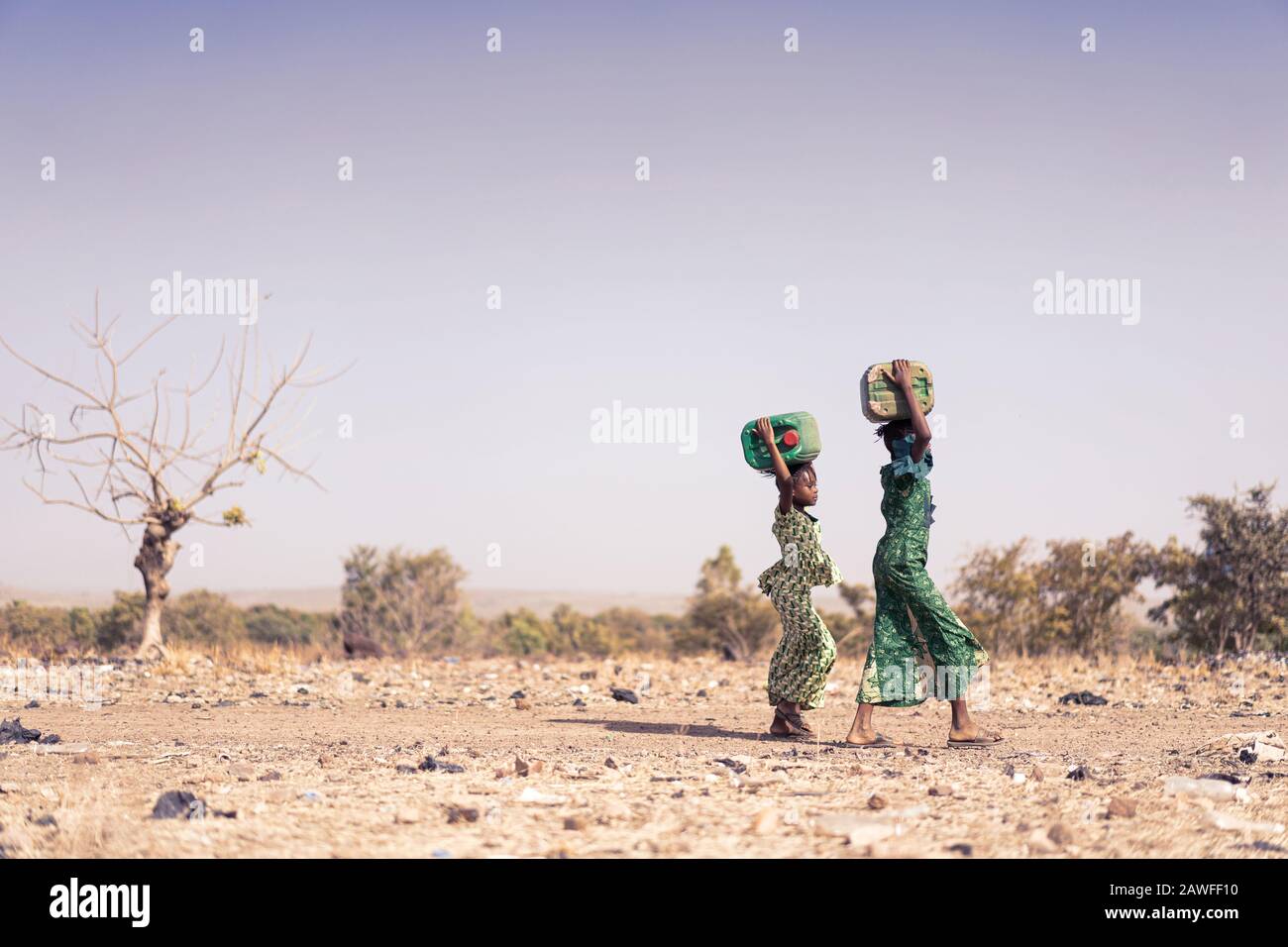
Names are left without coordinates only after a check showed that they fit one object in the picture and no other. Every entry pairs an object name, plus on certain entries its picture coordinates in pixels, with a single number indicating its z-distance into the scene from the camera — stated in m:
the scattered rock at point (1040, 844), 4.10
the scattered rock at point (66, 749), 7.06
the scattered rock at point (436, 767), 6.05
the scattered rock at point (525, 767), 5.88
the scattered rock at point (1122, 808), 4.73
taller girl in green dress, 7.20
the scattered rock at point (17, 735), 7.64
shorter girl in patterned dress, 7.71
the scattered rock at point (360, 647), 16.20
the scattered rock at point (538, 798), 5.04
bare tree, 15.38
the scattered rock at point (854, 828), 4.19
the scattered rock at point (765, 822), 4.39
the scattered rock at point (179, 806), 4.72
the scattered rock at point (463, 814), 4.57
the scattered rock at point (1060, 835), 4.21
